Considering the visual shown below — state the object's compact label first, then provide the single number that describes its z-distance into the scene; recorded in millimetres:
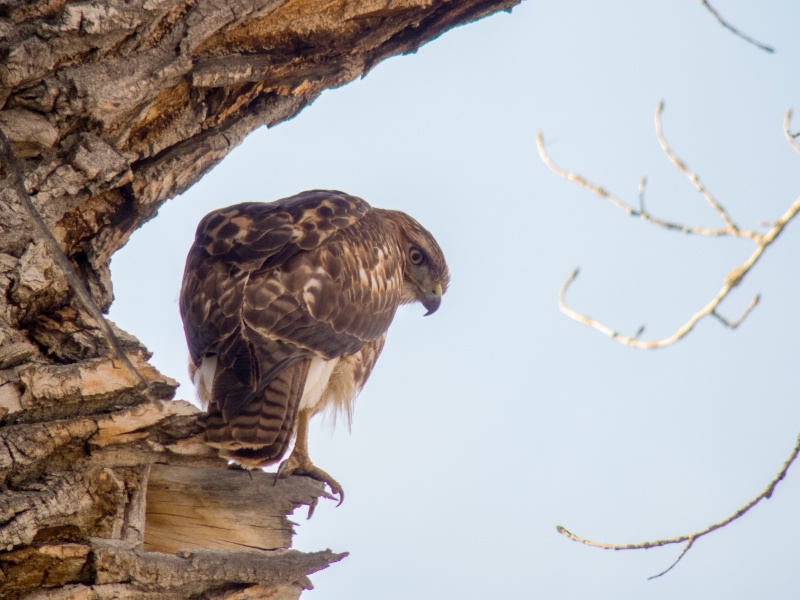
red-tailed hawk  9852
